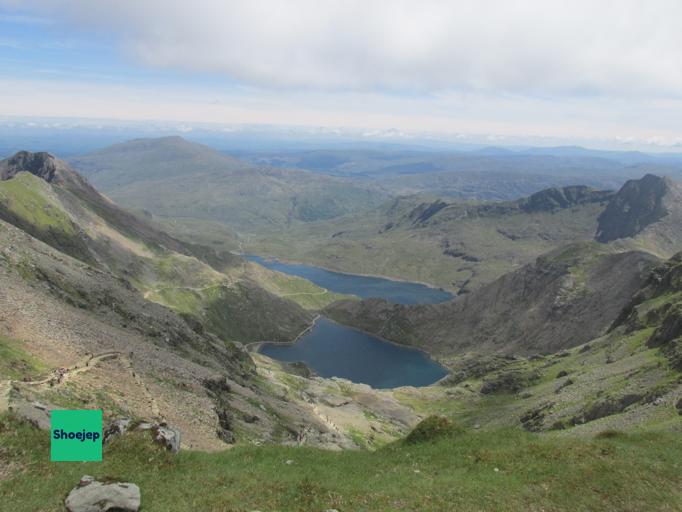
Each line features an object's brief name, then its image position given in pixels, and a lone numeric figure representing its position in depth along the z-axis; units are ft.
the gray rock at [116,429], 110.73
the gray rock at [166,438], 111.45
